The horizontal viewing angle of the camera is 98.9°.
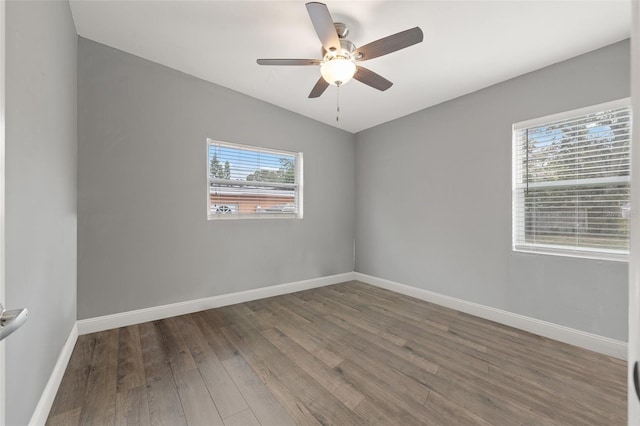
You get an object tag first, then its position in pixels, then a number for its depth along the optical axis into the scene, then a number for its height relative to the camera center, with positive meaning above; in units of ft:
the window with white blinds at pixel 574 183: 7.45 +0.82
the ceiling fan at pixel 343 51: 5.99 +3.95
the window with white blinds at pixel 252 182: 11.15 +1.27
